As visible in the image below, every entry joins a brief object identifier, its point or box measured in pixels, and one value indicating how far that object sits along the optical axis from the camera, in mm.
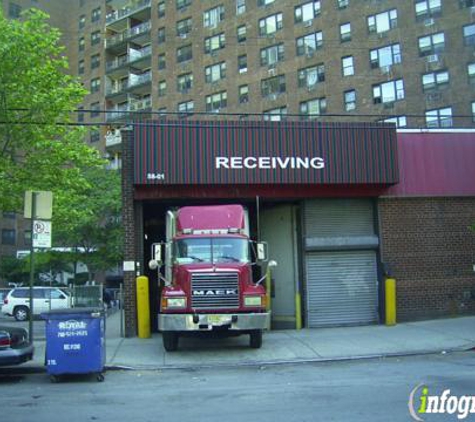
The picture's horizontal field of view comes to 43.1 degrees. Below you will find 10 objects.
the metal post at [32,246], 13391
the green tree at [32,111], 15750
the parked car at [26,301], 30141
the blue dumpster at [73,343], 11164
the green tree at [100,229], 43062
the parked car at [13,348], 11023
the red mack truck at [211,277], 13375
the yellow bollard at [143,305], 17109
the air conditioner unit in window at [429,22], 45062
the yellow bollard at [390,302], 18250
